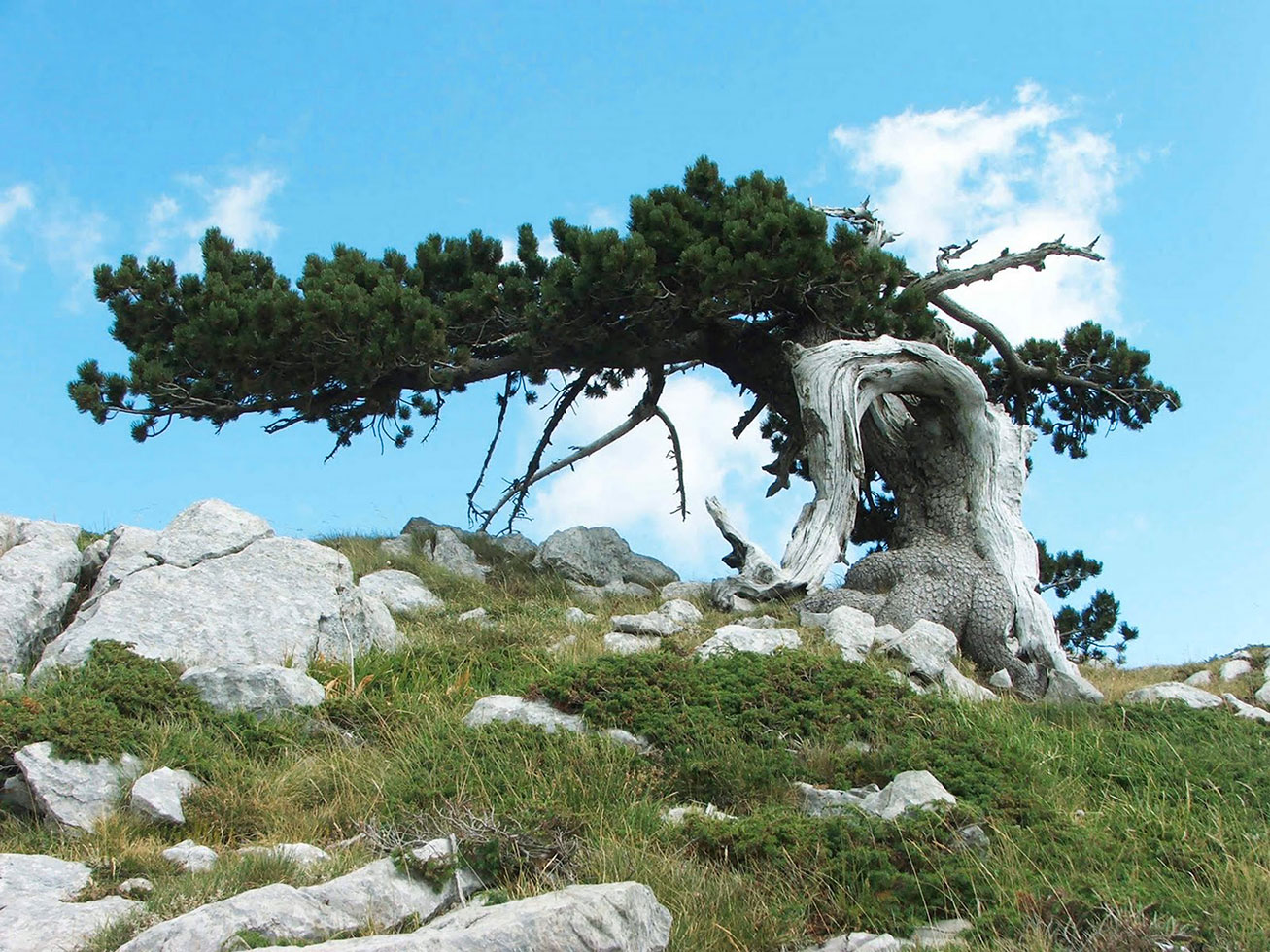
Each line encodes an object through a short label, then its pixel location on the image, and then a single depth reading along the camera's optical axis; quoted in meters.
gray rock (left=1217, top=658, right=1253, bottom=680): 13.89
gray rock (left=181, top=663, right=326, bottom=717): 8.18
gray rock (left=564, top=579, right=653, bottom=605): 13.80
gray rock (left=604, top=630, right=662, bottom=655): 10.32
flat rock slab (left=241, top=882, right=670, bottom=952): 4.39
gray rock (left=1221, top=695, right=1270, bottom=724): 9.89
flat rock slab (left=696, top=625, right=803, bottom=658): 9.51
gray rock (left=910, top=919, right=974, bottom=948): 4.98
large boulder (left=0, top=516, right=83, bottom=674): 10.04
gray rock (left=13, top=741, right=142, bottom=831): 6.82
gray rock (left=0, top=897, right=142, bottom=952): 5.15
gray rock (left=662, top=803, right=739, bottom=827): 6.25
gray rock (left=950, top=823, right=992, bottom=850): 5.79
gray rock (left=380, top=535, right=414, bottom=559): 14.73
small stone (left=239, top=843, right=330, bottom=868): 5.80
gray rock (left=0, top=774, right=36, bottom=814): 7.11
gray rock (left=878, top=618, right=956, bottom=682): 10.52
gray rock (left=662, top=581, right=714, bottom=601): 13.91
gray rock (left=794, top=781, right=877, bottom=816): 6.37
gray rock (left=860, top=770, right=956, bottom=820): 6.14
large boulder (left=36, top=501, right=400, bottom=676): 9.43
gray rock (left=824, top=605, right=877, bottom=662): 10.72
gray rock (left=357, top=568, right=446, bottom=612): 12.54
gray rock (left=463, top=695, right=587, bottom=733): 7.59
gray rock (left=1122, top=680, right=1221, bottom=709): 10.39
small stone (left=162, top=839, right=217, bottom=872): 5.96
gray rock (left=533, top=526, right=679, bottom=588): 15.13
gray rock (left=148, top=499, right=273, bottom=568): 10.73
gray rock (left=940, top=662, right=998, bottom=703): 10.32
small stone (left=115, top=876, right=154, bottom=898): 5.65
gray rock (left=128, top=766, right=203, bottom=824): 6.66
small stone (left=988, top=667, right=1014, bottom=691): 12.20
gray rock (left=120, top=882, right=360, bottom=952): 4.76
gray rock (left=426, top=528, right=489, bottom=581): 14.85
